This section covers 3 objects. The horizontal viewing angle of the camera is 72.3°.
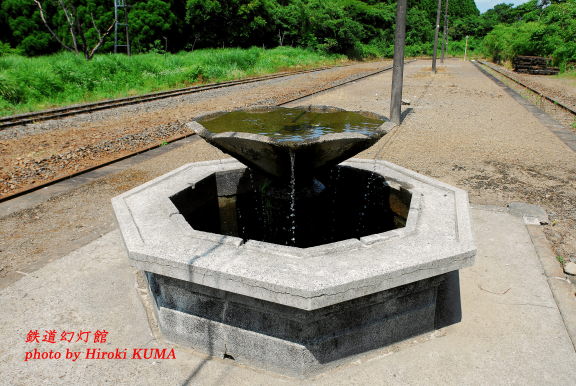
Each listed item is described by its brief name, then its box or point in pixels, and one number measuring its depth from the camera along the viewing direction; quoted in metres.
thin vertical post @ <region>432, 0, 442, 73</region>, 25.17
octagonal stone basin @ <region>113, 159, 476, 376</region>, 2.31
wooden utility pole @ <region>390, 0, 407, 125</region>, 9.21
